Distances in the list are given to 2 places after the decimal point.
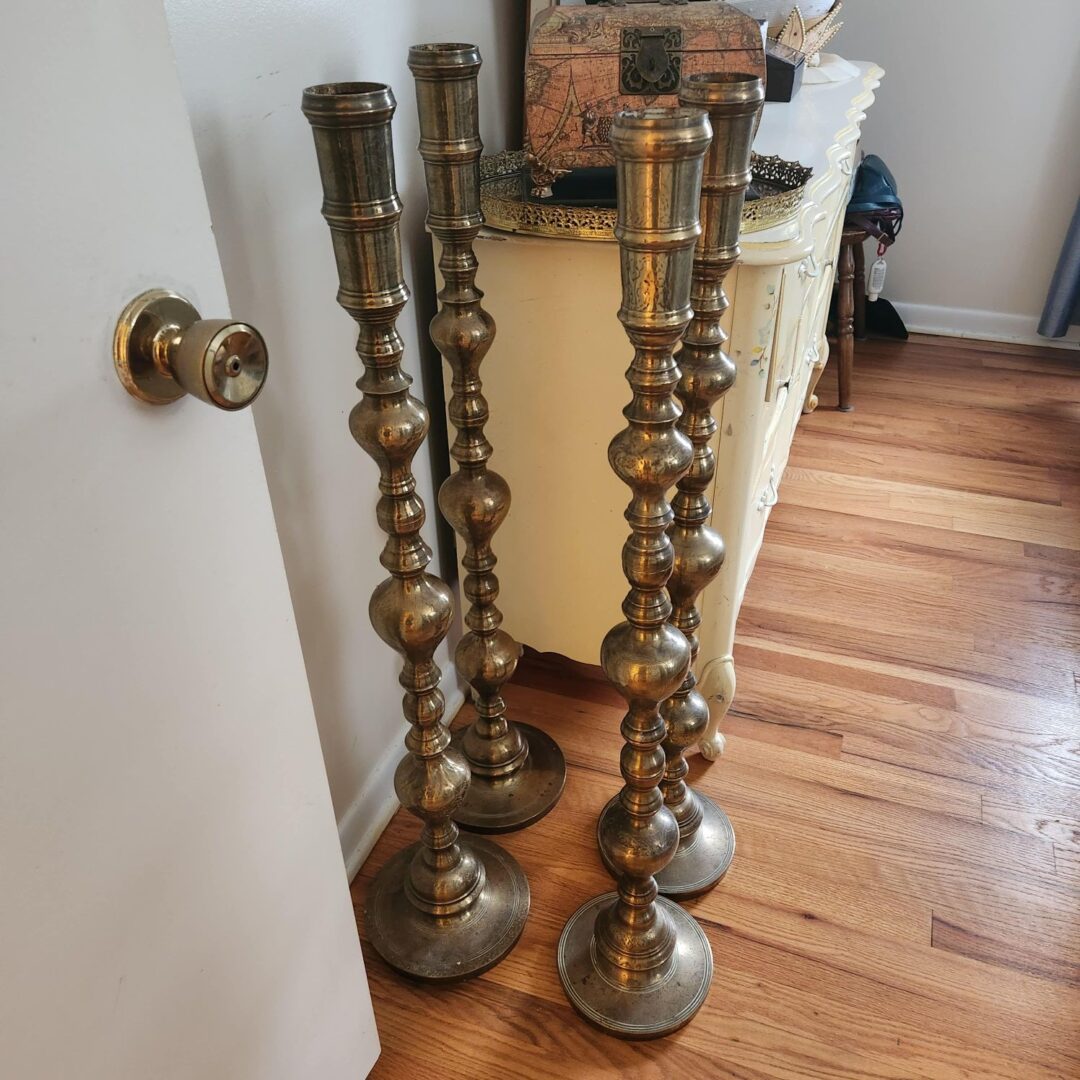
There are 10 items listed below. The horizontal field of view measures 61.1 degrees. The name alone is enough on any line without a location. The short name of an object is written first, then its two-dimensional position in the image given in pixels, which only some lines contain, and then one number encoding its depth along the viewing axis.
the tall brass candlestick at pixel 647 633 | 0.67
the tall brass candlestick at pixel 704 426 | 0.79
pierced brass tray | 1.06
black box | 1.65
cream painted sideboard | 1.11
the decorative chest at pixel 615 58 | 1.05
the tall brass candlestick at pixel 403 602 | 0.74
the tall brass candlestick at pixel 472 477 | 0.90
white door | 0.44
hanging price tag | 2.59
